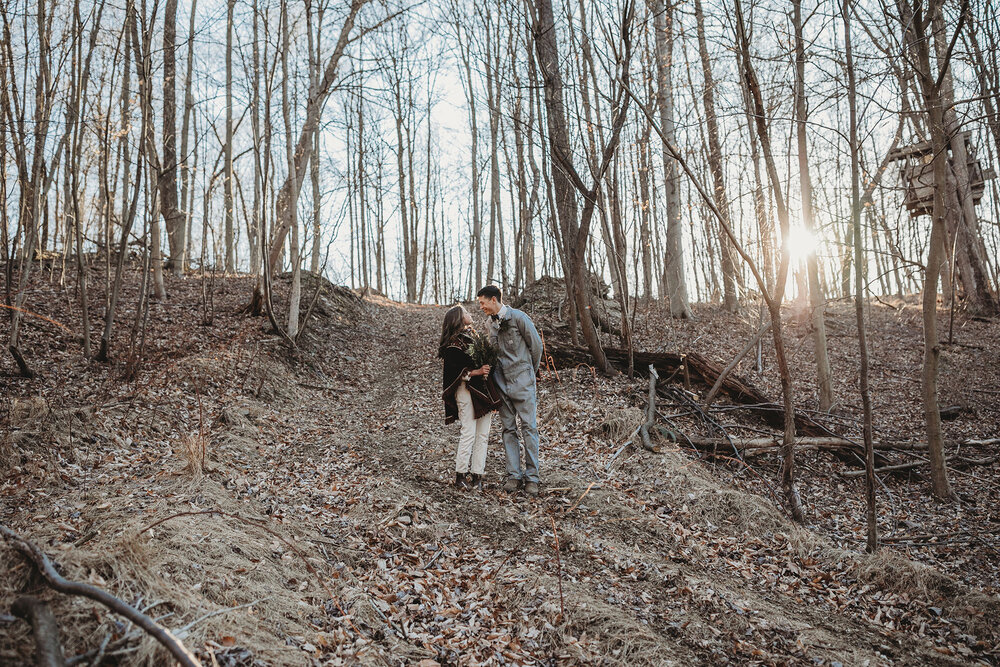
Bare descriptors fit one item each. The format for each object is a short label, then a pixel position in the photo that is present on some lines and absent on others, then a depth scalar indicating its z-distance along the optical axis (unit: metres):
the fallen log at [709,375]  7.88
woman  5.77
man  5.80
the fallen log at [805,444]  7.07
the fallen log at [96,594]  1.95
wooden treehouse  10.80
